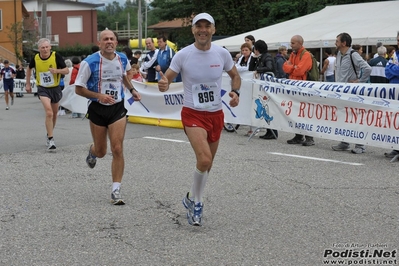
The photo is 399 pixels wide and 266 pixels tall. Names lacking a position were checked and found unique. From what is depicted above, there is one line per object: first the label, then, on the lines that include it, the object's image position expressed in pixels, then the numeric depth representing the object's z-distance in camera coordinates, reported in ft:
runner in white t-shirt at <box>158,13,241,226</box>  22.00
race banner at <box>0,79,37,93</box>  116.26
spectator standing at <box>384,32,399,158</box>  36.52
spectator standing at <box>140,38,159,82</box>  55.16
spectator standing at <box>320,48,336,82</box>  71.56
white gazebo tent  84.07
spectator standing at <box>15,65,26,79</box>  128.05
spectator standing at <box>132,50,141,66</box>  63.67
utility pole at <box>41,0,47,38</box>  121.19
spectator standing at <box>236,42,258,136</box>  47.31
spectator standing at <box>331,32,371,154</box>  39.06
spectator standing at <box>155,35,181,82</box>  53.93
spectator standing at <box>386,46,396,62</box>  64.63
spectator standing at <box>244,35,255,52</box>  49.38
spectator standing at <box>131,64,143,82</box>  58.90
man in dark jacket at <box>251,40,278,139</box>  45.05
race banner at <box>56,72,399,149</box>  36.73
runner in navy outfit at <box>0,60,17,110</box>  85.40
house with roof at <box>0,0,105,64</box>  282.56
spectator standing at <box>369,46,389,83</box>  50.49
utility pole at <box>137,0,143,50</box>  197.36
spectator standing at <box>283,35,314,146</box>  41.91
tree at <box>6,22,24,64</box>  189.78
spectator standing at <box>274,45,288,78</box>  48.16
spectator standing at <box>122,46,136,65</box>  62.44
